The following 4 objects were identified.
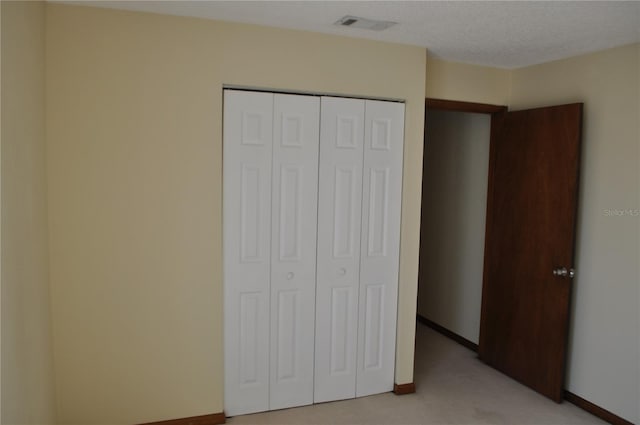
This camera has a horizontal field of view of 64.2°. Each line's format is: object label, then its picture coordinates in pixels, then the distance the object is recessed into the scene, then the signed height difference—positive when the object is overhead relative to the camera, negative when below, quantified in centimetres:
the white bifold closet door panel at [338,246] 324 -50
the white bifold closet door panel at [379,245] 335 -50
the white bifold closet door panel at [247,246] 302 -48
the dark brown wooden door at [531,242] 343 -49
